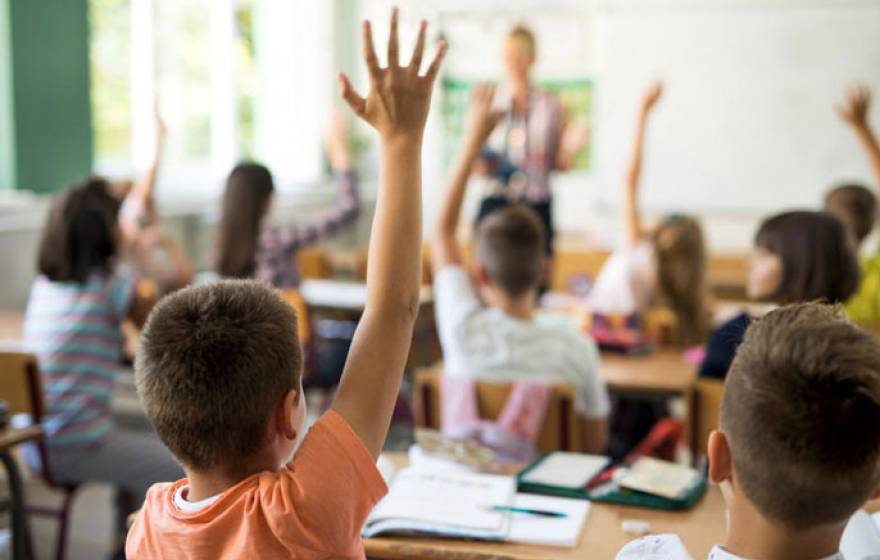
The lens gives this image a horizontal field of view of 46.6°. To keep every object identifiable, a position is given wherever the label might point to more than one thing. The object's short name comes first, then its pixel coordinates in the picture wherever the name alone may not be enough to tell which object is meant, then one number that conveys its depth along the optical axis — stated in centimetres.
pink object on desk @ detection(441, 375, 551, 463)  260
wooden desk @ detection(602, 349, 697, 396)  319
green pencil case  191
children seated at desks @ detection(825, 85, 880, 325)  371
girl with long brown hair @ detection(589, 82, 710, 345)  398
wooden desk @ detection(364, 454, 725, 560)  168
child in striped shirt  308
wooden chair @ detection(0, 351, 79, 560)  291
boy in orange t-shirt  130
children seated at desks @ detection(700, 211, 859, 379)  281
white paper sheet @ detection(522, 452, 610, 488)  200
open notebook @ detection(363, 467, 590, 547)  174
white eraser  178
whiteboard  654
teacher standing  517
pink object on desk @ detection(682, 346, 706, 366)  352
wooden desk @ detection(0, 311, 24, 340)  389
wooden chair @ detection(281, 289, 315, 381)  411
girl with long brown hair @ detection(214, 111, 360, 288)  408
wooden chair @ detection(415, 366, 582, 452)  260
